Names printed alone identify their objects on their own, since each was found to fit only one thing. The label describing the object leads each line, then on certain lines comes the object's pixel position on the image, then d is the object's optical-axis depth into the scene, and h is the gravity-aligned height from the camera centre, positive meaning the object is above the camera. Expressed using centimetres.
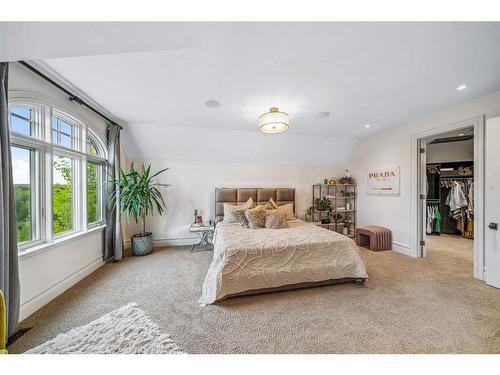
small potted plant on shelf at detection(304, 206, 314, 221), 490 -72
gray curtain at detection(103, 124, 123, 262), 336 -49
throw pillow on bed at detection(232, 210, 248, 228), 360 -62
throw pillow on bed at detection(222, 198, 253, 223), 401 -51
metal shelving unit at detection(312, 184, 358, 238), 495 -59
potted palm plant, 345 -22
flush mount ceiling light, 247 +82
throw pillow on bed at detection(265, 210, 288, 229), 342 -64
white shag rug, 149 -127
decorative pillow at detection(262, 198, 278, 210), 425 -45
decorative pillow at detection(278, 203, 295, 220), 424 -56
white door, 244 -24
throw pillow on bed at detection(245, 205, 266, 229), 346 -60
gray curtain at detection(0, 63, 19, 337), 155 -33
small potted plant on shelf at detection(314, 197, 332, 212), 483 -51
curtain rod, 191 +116
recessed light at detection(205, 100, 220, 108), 271 +118
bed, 219 -96
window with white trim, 208 +19
